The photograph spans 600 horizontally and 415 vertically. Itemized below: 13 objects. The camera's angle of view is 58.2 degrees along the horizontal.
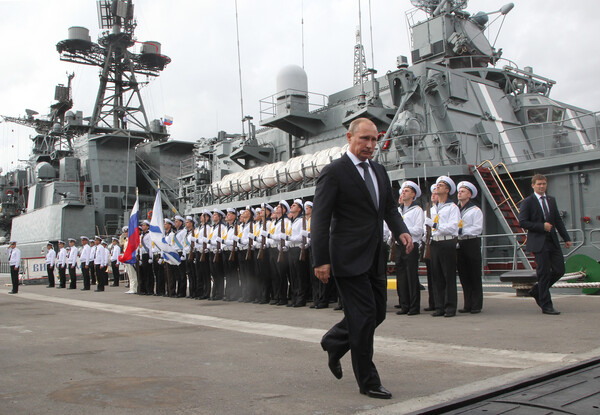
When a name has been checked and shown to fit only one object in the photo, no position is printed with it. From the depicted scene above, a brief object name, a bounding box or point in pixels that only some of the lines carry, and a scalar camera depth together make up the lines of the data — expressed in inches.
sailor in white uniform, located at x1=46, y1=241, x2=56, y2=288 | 741.3
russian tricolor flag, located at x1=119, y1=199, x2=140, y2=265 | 514.0
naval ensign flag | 459.8
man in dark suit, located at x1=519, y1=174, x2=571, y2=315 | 242.7
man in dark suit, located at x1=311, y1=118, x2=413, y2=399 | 127.4
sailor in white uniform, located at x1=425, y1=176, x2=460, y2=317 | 260.7
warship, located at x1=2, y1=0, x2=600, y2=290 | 466.0
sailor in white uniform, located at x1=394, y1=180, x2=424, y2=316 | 278.1
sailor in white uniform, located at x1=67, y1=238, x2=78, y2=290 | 687.7
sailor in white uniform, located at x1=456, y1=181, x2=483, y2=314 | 266.8
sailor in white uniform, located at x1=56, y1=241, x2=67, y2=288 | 713.6
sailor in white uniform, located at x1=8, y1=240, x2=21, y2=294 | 602.2
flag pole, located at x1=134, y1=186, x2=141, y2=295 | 526.9
